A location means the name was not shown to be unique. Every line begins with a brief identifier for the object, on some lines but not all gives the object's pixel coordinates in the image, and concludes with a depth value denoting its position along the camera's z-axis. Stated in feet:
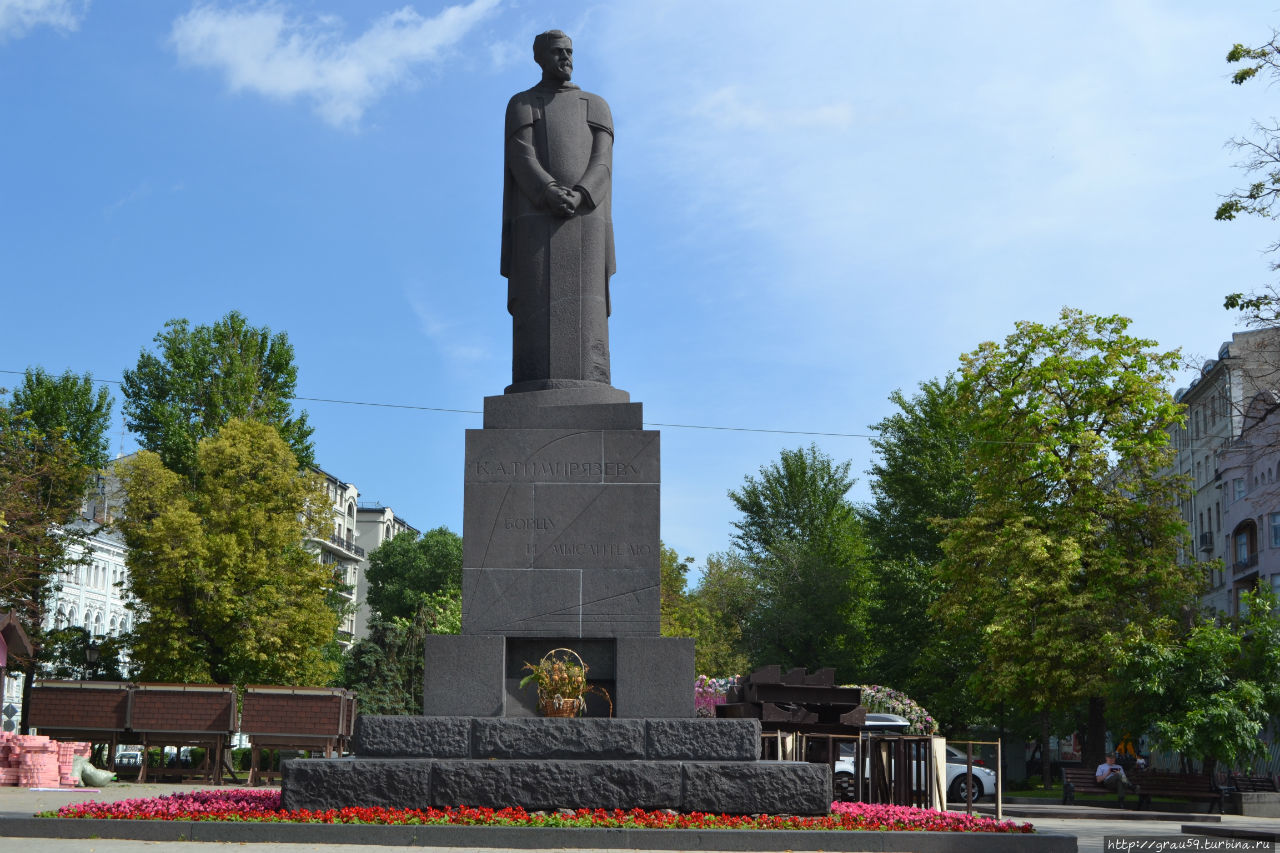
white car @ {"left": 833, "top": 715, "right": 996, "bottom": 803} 99.71
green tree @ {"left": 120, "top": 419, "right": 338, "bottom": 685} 127.24
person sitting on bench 101.55
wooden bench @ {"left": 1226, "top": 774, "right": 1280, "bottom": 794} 97.35
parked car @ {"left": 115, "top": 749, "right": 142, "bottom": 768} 140.97
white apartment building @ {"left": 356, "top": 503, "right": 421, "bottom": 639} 372.11
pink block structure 81.51
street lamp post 110.37
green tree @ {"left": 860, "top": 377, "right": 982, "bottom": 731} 147.95
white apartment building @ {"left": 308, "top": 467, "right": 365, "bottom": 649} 337.72
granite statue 48.67
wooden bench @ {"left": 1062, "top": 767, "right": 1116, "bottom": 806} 104.63
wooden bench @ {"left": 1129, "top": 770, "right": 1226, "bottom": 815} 88.02
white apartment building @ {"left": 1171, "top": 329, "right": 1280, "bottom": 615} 182.50
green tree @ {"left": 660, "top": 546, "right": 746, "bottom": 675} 205.05
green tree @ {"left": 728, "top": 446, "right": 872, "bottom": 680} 186.19
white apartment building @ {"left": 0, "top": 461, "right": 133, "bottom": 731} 208.13
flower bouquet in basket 42.73
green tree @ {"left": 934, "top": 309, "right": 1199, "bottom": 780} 113.60
